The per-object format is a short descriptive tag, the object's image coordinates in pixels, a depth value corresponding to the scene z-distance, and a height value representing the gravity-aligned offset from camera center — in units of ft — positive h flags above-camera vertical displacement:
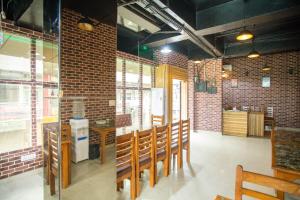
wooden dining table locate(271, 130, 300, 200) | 5.40 -2.02
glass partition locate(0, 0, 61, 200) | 8.84 -0.03
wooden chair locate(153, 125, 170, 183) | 10.05 -2.78
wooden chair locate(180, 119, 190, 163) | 12.78 -2.76
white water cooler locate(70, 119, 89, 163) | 7.45 -1.81
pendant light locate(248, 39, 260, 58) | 15.56 +3.58
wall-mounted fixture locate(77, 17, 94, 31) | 7.37 +2.96
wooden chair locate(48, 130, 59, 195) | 6.47 -2.24
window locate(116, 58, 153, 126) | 17.37 +0.58
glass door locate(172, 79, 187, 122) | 24.43 +0.11
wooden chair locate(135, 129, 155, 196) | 8.76 -2.96
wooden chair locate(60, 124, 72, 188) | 6.68 -2.04
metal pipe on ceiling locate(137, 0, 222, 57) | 9.59 +4.86
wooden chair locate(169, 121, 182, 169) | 11.89 -3.12
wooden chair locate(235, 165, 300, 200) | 3.96 -1.96
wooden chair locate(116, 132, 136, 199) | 8.02 -2.85
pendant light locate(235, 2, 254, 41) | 11.47 +3.82
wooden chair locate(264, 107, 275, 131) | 23.78 -2.62
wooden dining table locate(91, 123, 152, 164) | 8.65 -1.64
